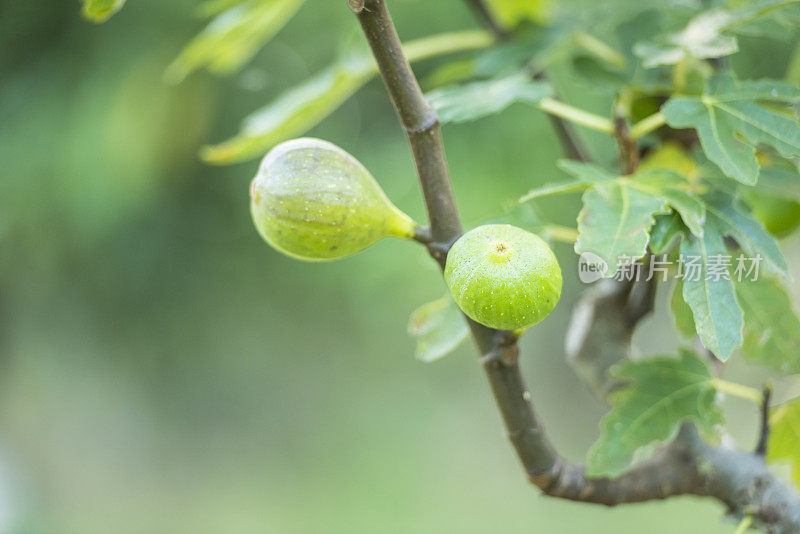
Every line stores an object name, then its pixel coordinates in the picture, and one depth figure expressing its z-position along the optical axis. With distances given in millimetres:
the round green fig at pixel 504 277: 1252
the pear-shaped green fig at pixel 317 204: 1283
